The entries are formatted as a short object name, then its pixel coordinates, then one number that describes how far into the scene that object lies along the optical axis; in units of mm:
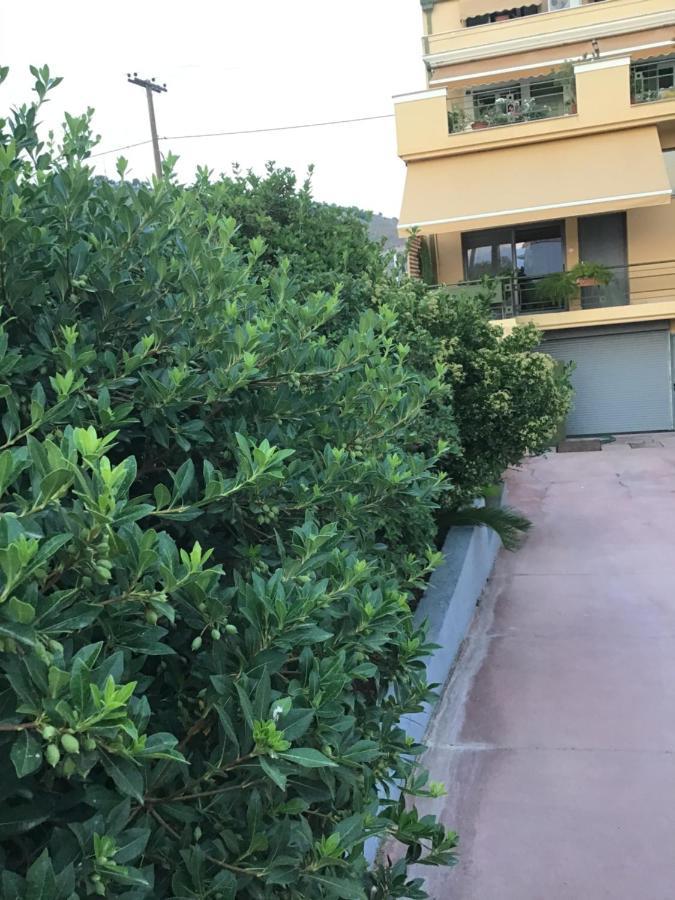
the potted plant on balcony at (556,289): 16391
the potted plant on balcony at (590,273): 16328
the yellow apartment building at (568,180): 15797
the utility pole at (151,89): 23516
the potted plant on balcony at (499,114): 16609
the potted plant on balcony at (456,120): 16922
